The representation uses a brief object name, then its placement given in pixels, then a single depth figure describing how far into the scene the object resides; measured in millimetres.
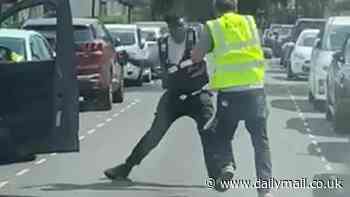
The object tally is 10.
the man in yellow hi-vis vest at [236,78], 10203
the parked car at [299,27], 40062
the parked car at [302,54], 31016
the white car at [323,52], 21250
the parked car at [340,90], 17031
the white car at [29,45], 14594
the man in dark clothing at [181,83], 11508
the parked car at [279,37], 51512
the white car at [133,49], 29500
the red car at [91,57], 21375
